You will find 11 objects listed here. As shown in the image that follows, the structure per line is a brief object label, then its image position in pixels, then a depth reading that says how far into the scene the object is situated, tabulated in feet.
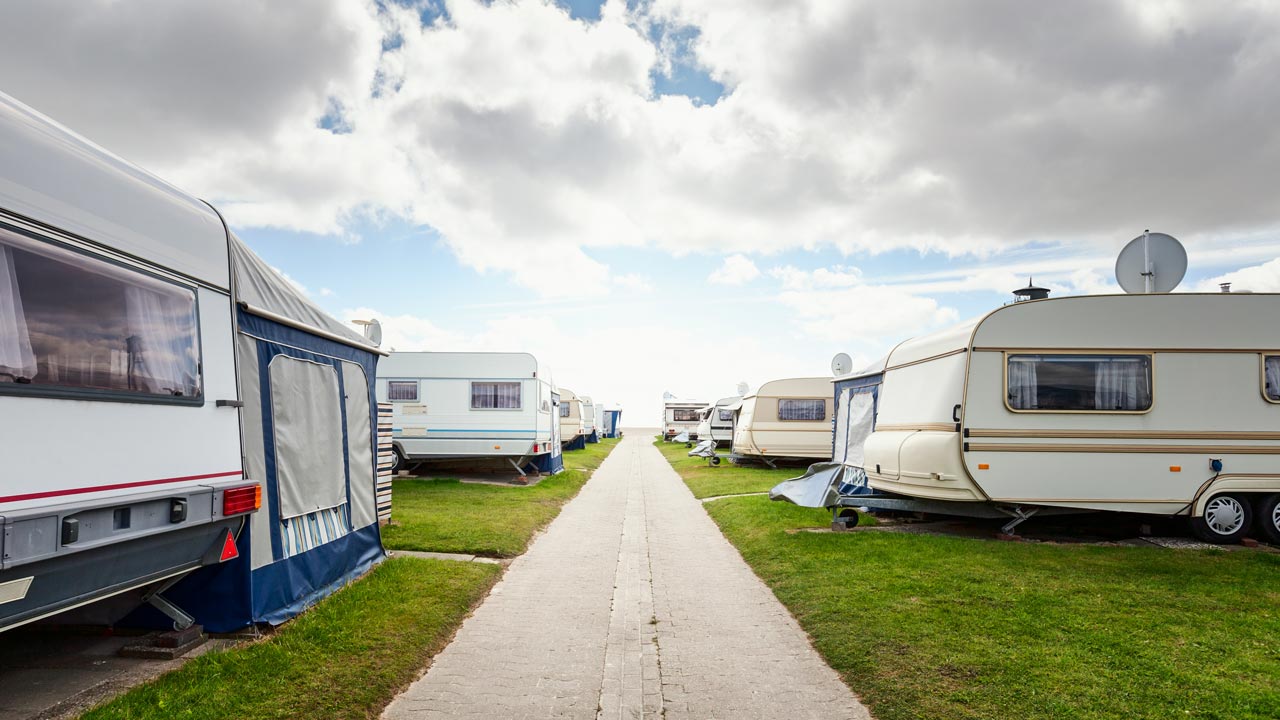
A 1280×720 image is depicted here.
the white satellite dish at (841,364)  48.52
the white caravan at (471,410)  56.03
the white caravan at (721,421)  98.43
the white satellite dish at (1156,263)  34.32
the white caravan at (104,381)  11.14
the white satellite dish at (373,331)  28.55
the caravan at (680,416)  154.30
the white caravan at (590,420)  132.67
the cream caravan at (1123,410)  29.68
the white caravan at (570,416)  102.68
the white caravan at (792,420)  70.13
